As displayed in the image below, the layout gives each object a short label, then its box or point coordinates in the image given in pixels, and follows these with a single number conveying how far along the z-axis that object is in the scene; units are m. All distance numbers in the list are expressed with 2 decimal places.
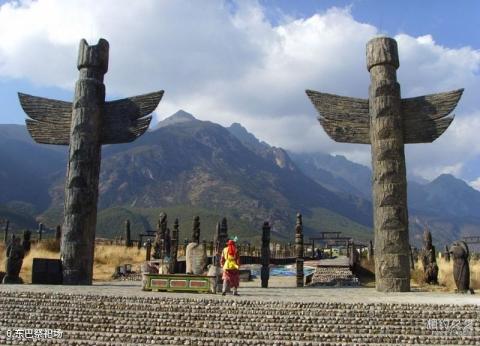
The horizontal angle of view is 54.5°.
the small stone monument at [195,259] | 10.98
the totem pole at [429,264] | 15.66
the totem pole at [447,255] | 24.48
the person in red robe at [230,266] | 8.72
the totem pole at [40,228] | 25.88
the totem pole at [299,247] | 13.21
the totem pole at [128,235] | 29.05
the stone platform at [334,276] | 15.79
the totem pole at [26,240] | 19.67
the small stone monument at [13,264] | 11.20
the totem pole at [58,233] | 24.30
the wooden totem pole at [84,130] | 11.05
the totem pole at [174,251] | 13.84
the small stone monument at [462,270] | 10.24
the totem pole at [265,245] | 12.26
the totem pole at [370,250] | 25.08
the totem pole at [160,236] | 21.58
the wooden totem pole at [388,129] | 10.18
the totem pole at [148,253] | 22.07
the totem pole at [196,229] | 20.10
